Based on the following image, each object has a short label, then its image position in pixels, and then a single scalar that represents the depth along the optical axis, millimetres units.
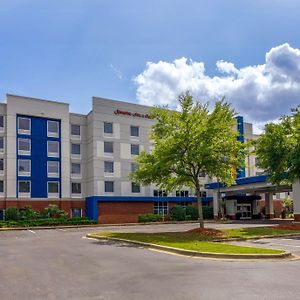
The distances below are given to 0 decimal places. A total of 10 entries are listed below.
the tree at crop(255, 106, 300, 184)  22822
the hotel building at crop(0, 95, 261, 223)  38788
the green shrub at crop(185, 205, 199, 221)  44459
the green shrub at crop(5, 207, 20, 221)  35930
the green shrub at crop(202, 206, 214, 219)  45521
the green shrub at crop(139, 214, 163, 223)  41889
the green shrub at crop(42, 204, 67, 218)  37882
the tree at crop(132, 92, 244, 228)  20022
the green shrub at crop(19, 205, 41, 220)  36604
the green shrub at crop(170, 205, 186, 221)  43304
